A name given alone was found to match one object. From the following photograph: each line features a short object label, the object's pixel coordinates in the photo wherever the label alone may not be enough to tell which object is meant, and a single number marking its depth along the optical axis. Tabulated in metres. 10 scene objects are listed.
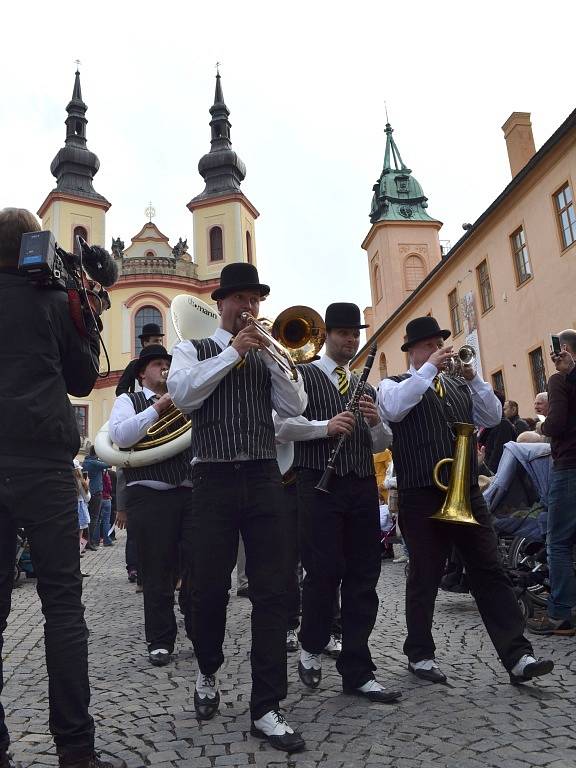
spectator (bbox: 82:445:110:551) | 13.70
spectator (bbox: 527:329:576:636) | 4.98
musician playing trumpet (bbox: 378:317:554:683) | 3.87
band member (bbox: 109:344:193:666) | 4.86
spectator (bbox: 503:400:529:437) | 9.30
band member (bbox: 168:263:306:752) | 3.31
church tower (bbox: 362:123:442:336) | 43.41
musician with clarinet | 3.81
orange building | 19.25
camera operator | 2.68
